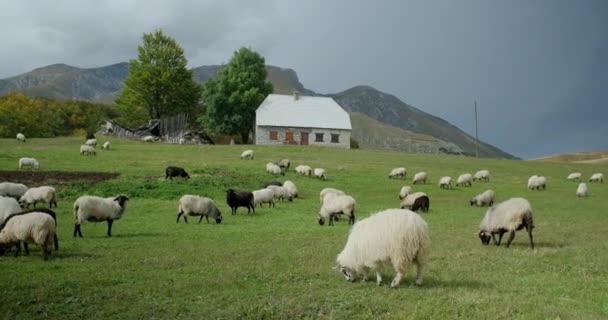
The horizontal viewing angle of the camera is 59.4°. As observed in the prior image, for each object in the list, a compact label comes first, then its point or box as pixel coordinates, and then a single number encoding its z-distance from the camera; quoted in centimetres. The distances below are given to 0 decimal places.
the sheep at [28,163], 3922
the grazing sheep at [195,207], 2366
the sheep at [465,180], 4122
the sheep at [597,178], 4649
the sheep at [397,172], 4362
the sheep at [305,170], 4275
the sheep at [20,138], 6012
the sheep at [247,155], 5145
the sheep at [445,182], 3984
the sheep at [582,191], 3665
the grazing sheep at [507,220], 1628
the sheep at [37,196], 2609
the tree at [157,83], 8000
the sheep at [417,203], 2808
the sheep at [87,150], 4940
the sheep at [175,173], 3628
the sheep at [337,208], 2292
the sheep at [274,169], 4128
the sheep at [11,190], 2714
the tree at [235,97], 7831
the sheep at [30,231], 1363
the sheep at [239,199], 2677
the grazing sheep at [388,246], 1074
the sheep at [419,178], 4144
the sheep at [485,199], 3192
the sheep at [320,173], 4170
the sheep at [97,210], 1838
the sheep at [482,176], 4487
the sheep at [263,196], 2978
